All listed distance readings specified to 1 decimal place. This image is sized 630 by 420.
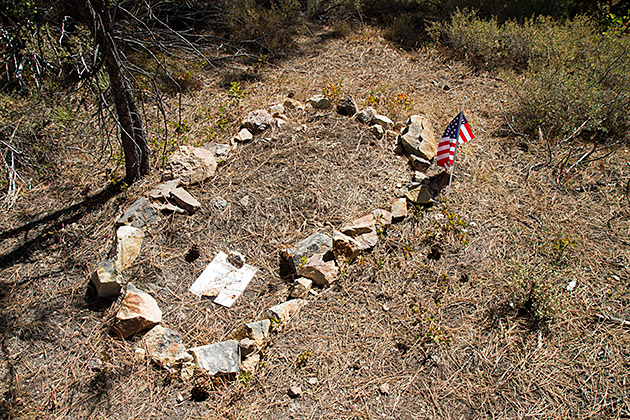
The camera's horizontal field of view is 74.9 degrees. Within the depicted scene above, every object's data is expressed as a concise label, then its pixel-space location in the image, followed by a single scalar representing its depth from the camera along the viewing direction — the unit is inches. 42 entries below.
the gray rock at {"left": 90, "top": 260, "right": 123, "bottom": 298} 127.4
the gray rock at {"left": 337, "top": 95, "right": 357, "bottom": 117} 197.3
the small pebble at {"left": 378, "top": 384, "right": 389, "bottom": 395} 113.0
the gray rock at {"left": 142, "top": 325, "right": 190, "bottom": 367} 118.0
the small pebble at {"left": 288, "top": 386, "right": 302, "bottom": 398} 111.7
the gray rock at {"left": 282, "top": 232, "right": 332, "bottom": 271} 138.5
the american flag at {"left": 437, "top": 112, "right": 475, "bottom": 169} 158.9
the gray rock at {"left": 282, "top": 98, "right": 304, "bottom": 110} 207.0
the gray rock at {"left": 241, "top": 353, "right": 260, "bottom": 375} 116.5
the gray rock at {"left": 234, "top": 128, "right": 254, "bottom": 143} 187.8
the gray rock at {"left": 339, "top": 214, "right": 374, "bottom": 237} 148.7
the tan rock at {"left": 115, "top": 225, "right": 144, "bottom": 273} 138.7
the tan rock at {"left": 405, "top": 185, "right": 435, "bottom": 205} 161.3
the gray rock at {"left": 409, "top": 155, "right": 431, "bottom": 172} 175.5
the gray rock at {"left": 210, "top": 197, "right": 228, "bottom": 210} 160.2
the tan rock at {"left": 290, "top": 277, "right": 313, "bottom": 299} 133.5
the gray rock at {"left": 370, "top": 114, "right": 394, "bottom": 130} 192.1
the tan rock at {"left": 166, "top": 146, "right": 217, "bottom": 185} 165.0
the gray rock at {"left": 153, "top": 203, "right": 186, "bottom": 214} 155.2
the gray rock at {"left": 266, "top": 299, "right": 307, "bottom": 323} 125.9
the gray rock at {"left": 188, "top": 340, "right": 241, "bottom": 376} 114.4
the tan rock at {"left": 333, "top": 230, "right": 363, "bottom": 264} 142.3
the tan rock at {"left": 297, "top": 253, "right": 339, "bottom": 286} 136.4
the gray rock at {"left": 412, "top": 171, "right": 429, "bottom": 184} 168.9
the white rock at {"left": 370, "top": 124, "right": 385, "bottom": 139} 186.9
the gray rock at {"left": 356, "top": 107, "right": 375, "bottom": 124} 192.7
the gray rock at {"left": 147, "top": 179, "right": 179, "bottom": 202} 156.9
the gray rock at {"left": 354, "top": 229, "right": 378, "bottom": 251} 146.5
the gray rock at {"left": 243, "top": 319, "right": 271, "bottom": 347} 121.2
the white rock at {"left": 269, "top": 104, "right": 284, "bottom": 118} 200.1
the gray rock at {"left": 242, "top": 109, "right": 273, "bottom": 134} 191.0
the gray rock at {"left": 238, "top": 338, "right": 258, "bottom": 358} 118.4
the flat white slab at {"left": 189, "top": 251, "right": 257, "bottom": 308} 136.1
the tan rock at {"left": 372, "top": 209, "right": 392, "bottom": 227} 152.0
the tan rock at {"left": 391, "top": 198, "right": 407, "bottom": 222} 156.1
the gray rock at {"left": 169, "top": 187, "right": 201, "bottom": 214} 156.7
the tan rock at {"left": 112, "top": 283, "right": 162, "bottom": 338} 120.0
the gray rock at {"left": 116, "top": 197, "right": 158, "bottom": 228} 150.1
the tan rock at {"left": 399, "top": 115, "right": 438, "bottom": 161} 178.9
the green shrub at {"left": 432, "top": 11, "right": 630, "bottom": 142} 197.0
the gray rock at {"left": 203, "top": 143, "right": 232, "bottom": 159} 181.6
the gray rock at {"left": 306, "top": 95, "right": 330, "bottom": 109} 204.1
